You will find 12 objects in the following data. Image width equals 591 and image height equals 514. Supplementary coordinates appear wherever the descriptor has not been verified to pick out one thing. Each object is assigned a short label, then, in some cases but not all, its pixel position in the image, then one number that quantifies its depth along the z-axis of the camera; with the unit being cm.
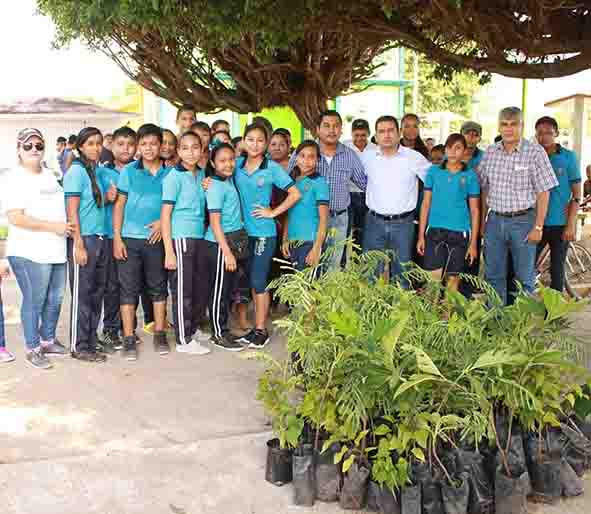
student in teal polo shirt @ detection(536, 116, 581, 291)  674
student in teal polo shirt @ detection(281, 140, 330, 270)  599
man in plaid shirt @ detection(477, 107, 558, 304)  581
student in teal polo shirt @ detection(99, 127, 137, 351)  586
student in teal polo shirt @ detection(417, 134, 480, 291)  616
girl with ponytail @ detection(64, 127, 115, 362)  554
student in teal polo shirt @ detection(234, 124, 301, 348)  593
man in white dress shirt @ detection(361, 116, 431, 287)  618
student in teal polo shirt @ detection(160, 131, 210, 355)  575
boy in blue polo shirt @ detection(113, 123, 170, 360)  580
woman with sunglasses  534
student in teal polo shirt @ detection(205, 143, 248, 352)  579
